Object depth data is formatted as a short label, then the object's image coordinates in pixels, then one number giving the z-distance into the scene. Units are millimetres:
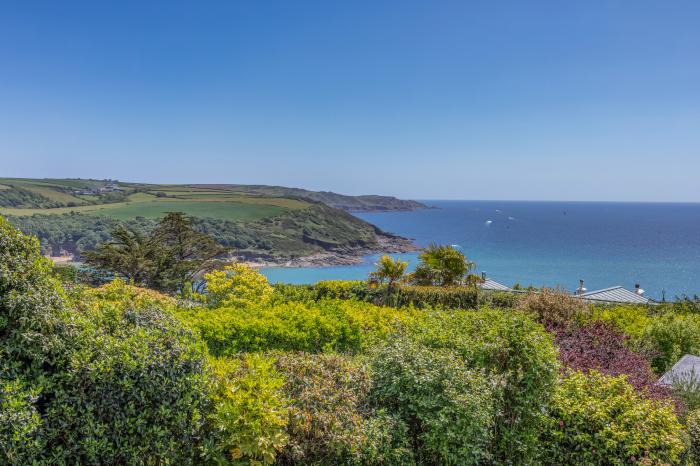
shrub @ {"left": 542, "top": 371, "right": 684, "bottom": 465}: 4379
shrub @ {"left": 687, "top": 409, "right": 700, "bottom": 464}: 4879
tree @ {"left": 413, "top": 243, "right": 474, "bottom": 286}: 15945
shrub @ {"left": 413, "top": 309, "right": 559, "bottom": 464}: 4602
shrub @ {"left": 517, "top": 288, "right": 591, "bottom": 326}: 7871
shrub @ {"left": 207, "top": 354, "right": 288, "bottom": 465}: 3693
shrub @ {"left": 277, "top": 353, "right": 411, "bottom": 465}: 4074
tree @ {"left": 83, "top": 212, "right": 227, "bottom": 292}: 22672
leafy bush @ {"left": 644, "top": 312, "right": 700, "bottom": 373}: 8680
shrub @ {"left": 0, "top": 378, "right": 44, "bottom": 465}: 3002
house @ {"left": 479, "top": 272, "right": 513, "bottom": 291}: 19492
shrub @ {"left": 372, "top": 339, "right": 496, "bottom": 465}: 4238
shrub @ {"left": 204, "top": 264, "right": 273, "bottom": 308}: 12867
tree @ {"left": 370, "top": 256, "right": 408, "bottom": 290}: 14297
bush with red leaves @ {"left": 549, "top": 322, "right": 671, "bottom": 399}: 5832
